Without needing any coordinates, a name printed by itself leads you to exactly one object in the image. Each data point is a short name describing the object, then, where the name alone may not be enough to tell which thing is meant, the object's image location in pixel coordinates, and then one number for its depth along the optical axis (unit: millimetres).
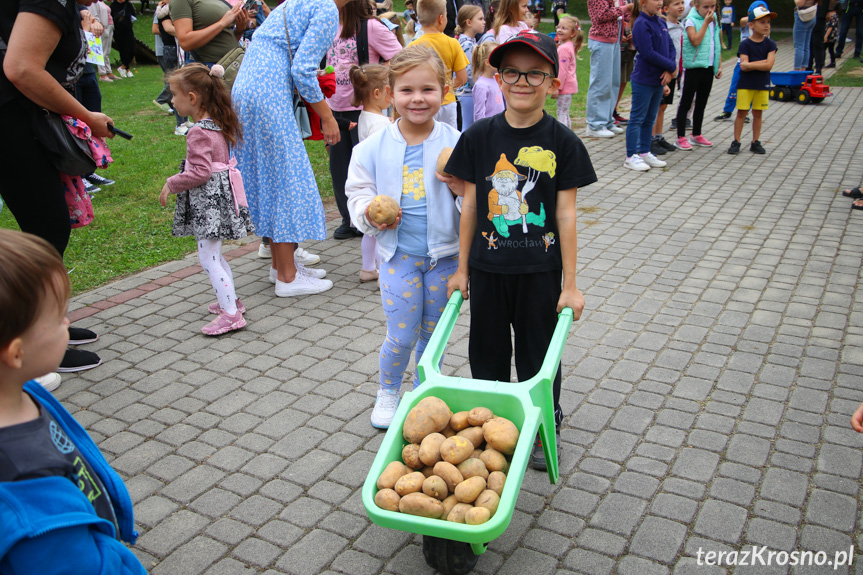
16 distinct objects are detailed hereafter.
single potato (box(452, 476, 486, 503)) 2189
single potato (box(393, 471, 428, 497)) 2203
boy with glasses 2721
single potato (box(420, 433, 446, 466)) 2307
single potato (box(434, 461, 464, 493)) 2252
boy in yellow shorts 8516
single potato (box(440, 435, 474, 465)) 2301
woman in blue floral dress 4691
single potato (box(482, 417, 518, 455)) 2297
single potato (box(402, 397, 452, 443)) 2377
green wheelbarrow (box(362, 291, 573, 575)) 2209
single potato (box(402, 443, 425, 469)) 2322
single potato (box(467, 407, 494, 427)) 2412
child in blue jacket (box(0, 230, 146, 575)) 1287
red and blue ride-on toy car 12484
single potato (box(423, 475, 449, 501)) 2204
